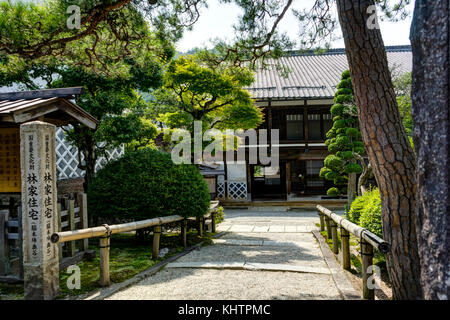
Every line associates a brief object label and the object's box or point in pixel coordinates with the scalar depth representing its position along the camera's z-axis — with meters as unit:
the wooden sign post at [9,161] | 6.09
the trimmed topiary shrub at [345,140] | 10.90
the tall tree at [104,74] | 6.83
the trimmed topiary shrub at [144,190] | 6.60
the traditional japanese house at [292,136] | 16.53
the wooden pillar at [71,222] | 5.35
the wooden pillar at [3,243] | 4.47
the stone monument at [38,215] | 3.87
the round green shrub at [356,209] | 6.80
